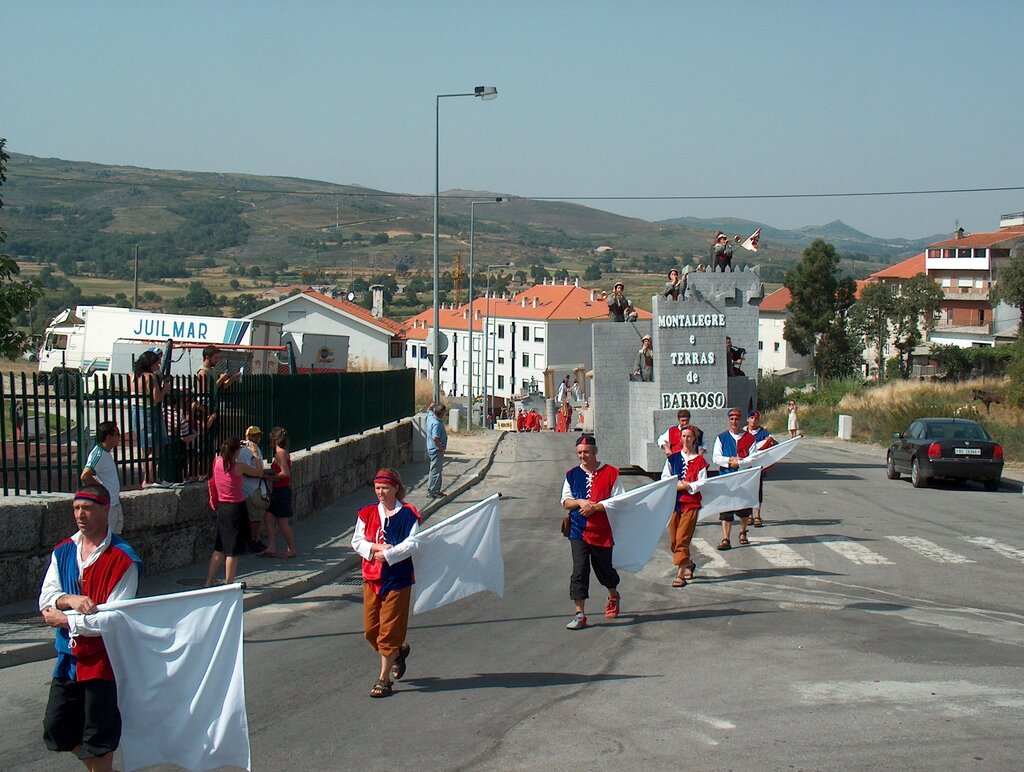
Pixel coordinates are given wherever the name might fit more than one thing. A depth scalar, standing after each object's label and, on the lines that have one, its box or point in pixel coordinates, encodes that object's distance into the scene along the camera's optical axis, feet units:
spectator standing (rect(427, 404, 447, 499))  62.95
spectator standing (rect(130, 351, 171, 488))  40.11
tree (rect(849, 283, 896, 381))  228.02
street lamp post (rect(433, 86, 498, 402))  98.84
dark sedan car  72.02
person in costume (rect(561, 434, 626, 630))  32.53
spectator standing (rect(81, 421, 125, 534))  31.66
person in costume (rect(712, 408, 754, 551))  47.50
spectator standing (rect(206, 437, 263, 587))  37.45
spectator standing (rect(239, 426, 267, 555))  39.88
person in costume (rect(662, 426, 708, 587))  39.63
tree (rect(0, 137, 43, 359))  44.98
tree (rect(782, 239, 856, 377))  257.14
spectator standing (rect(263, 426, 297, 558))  44.24
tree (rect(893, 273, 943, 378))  225.97
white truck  87.10
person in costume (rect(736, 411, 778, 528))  49.01
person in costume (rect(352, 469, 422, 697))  25.30
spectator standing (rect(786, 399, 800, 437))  132.46
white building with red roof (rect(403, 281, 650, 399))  304.50
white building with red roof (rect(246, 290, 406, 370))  248.52
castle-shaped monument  74.90
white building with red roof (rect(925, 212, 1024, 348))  253.24
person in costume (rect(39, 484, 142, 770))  17.57
